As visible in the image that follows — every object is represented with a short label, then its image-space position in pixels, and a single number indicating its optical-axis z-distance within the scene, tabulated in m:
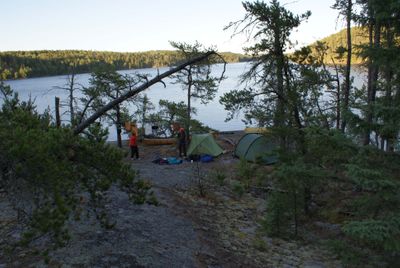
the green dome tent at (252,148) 21.31
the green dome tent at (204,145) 22.44
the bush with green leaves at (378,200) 6.24
